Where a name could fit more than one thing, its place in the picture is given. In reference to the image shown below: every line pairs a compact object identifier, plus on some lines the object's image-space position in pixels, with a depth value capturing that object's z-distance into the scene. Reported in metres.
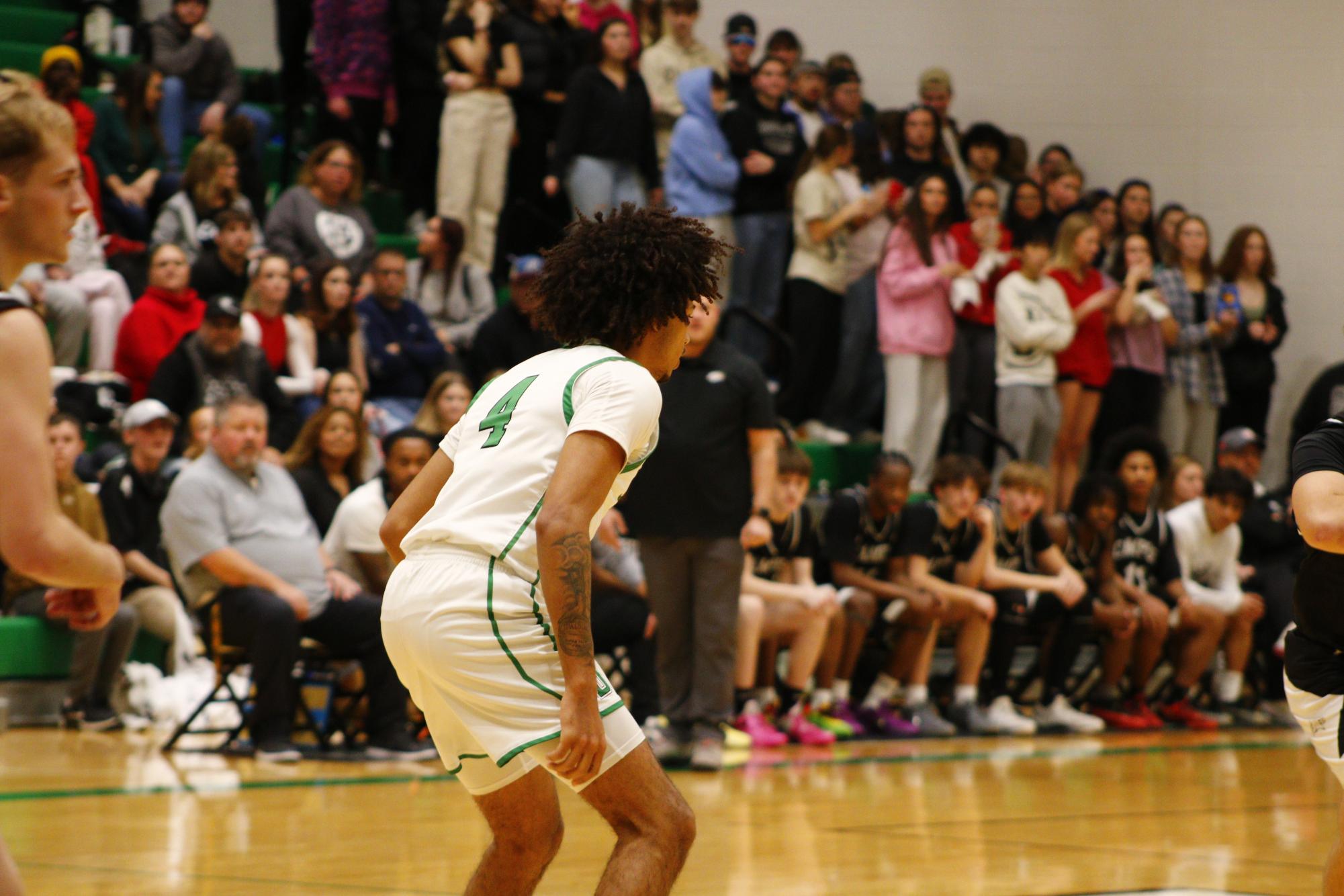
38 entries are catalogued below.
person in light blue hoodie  20.42
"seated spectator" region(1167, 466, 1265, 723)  19.41
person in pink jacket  20.38
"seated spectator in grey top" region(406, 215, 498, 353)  19.99
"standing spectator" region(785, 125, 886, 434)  20.65
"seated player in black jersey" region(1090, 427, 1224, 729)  19.05
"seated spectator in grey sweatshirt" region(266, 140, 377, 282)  18.99
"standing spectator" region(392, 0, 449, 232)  21.83
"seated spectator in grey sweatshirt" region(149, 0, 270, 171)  20.98
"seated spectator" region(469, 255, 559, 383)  18.78
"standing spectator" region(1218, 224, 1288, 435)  22.98
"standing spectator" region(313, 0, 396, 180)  21.35
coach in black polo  13.62
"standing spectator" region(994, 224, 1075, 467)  20.69
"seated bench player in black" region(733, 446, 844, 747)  16.08
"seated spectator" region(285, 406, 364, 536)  15.37
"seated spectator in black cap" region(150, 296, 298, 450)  16.31
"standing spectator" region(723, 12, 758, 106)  21.75
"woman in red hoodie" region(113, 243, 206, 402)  17.03
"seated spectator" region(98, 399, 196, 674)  15.39
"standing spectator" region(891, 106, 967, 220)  22.49
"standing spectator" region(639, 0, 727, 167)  22.17
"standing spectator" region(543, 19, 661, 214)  20.39
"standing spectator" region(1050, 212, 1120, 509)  21.57
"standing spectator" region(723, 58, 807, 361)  20.81
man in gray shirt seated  13.66
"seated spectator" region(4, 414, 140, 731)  14.63
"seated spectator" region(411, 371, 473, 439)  16.17
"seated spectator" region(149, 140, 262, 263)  18.77
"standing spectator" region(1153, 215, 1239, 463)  22.66
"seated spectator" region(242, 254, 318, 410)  17.21
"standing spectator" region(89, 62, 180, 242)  19.66
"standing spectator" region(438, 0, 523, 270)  20.84
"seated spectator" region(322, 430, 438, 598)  14.51
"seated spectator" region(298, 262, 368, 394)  17.64
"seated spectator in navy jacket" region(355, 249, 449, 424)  18.38
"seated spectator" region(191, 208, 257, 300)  18.18
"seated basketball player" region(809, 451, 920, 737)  17.12
